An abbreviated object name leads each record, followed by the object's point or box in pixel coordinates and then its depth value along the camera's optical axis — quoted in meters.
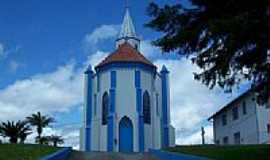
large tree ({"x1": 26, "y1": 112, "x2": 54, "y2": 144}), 52.34
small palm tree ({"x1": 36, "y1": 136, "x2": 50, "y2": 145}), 50.78
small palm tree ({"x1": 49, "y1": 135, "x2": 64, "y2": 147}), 52.95
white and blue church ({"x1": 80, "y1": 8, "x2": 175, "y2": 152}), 39.56
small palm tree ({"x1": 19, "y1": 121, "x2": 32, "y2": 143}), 43.84
